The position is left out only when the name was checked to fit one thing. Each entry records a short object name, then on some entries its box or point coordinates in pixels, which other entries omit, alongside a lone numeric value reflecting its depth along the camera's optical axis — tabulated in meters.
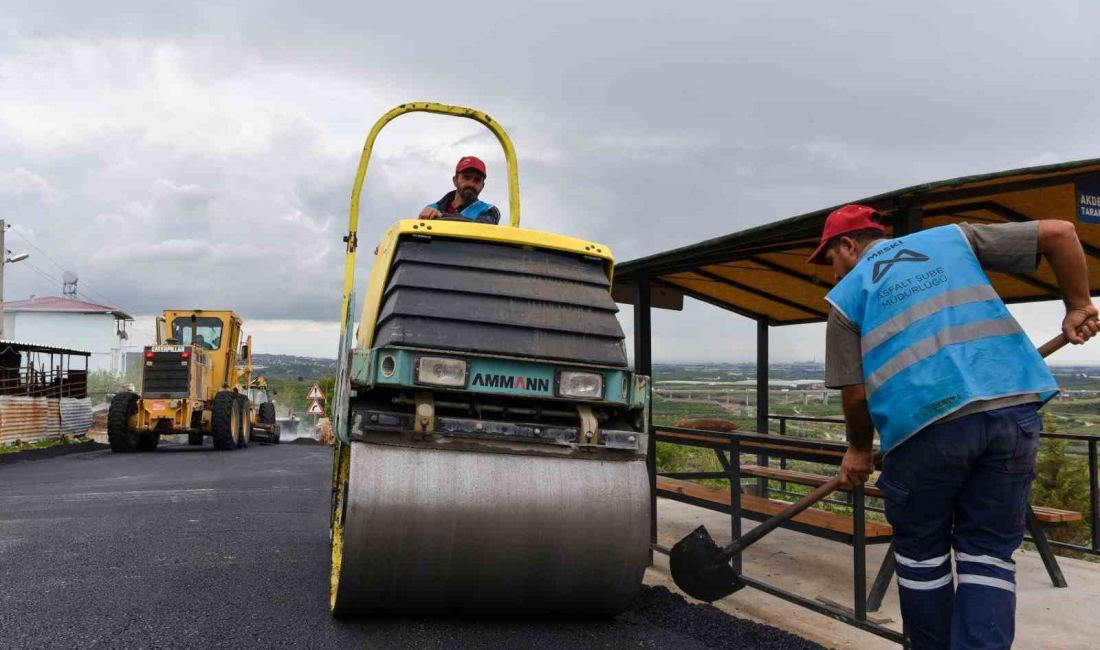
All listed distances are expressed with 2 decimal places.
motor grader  16.94
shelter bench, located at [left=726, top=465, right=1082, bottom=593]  5.01
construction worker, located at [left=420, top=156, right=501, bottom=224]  5.29
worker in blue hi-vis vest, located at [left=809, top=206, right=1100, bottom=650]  2.66
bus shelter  4.25
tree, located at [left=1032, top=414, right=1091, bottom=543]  10.22
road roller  3.71
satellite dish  55.25
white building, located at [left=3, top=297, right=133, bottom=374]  54.75
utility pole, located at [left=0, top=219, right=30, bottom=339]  24.72
